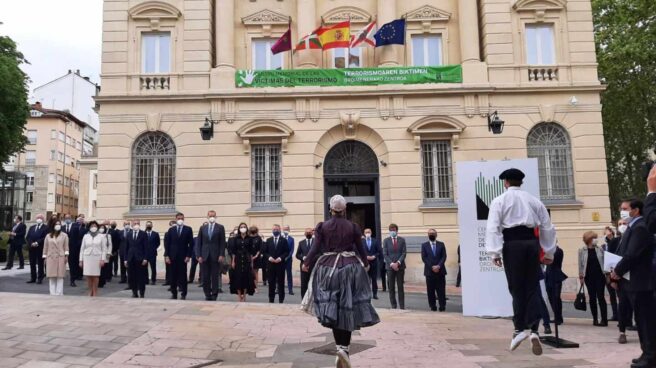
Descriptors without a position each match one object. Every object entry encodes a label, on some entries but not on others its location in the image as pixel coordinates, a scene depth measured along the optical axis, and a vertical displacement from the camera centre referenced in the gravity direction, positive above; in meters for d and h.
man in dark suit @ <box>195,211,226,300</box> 12.58 -0.46
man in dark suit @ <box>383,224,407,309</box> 12.52 -0.74
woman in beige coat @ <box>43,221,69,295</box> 13.08 -0.46
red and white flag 19.52 +7.16
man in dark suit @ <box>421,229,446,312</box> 12.20 -0.95
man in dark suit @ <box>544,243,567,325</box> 9.75 -1.01
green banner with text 19.50 +5.72
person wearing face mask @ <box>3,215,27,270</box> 19.58 -0.03
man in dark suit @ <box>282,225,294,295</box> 15.11 -1.18
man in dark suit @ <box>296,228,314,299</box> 15.43 -0.40
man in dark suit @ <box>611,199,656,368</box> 6.12 -0.56
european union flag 19.30 +7.18
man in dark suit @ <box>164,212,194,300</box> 12.85 -0.44
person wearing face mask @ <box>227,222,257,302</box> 12.79 -0.76
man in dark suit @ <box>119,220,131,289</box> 15.05 -0.27
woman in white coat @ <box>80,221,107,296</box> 12.91 -0.43
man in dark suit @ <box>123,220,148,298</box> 13.29 -0.68
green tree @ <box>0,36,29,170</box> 28.17 +7.68
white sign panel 10.33 -0.07
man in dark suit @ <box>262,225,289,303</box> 12.84 -0.73
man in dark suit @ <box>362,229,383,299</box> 14.59 -0.63
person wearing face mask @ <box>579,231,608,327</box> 10.71 -0.95
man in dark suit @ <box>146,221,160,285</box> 15.38 -0.36
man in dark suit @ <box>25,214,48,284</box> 16.27 -0.22
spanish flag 19.39 +7.27
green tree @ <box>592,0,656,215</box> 25.03 +7.38
